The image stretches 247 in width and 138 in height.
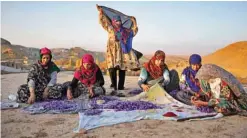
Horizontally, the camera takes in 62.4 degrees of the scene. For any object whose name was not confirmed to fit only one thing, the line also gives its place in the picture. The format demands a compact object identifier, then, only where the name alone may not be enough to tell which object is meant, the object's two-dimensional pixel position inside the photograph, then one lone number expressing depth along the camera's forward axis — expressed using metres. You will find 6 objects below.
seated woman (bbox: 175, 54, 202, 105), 4.08
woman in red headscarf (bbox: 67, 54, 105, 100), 4.26
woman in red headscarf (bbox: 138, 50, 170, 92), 4.43
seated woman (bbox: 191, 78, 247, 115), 3.35
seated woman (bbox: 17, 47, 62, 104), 3.99
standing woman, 5.34
